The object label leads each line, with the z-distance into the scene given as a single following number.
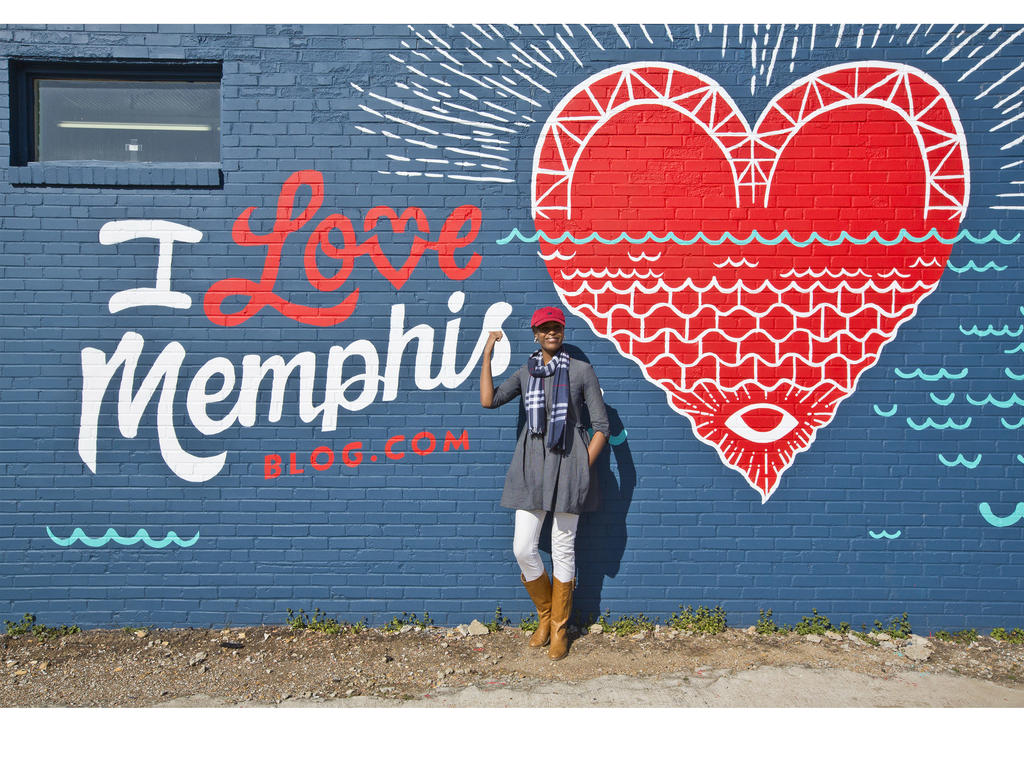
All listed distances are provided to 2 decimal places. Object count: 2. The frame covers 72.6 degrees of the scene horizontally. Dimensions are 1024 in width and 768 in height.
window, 4.96
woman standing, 4.41
